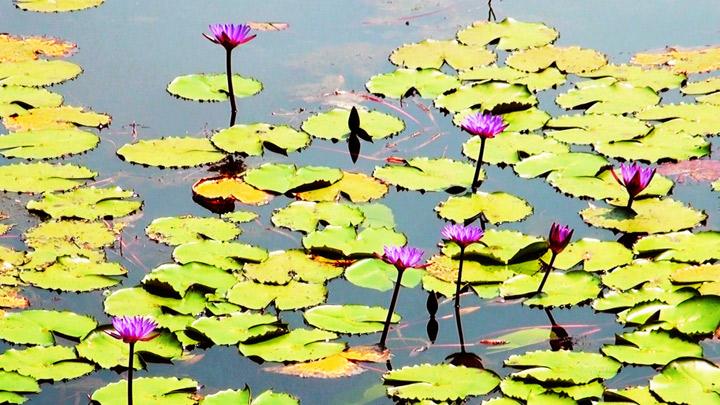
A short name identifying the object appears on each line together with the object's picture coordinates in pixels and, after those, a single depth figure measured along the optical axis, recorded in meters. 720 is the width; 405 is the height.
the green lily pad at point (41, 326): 7.32
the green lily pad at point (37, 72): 11.13
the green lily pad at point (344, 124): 10.16
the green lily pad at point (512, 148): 9.75
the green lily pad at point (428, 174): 9.35
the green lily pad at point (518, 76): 11.06
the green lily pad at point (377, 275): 7.97
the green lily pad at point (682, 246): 8.17
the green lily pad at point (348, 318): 7.46
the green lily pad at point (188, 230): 8.48
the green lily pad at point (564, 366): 6.89
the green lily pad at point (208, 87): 10.89
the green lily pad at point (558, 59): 11.33
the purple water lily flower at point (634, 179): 8.66
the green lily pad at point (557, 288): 7.79
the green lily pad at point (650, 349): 7.11
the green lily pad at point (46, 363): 6.99
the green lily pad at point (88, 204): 8.80
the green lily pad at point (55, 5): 13.01
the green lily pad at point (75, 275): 7.95
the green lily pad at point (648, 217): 8.66
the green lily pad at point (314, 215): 8.63
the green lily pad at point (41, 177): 9.21
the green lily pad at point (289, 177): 9.20
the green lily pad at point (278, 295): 7.68
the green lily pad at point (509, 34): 11.81
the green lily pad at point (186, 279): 7.74
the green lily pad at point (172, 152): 9.67
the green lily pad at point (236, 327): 7.29
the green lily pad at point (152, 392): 6.68
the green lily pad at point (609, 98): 10.51
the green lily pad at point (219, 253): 8.14
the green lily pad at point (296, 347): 7.18
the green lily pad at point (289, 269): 7.98
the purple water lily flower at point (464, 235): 7.34
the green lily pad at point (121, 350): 7.06
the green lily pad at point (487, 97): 10.54
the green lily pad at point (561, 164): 9.46
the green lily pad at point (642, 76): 11.02
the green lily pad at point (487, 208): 8.85
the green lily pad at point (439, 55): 11.43
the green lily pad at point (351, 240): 8.26
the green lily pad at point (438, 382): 6.80
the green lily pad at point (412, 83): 10.94
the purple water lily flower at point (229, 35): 10.08
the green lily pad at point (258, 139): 9.88
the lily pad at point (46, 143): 9.76
